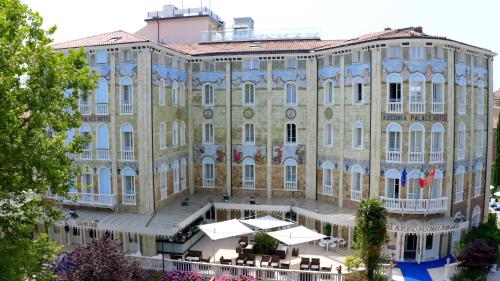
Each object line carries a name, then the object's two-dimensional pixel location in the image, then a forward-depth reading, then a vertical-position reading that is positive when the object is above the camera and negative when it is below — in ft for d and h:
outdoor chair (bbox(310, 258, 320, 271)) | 80.39 -27.34
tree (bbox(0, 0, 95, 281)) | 47.65 -0.51
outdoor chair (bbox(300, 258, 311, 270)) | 80.23 -27.14
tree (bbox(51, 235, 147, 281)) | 63.26 -21.74
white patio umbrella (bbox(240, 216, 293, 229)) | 88.28 -21.62
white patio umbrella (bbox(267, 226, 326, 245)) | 81.61 -22.49
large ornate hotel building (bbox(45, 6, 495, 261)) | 89.76 -3.88
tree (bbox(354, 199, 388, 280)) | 74.02 -19.60
